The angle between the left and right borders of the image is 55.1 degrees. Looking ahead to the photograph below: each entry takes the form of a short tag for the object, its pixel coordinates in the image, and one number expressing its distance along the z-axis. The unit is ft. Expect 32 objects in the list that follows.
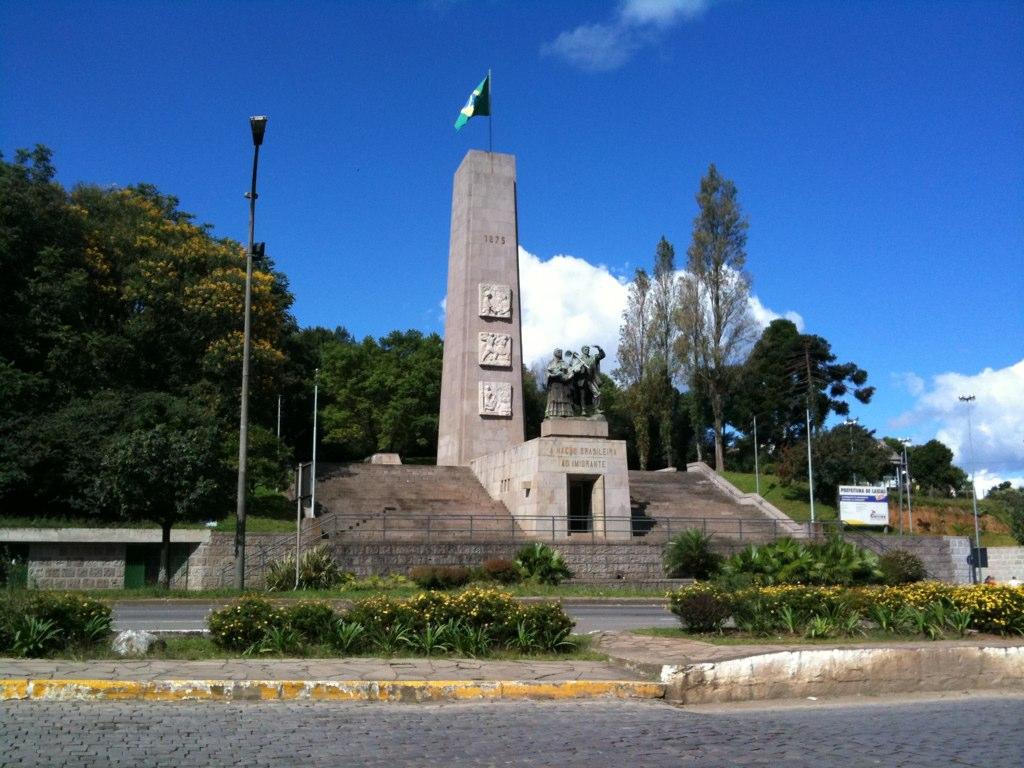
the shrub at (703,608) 38.14
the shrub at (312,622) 32.73
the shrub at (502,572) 74.74
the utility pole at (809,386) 124.16
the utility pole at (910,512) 136.42
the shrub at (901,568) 79.03
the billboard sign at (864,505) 126.82
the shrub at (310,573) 70.44
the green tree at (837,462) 141.90
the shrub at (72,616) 30.99
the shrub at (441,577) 71.77
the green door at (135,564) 82.79
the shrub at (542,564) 77.30
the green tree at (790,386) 196.34
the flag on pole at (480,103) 121.80
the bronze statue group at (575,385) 98.02
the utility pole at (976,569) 95.61
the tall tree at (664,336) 164.35
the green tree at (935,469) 221.46
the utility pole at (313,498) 91.04
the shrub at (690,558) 82.12
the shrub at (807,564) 73.20
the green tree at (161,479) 71.67
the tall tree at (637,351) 164.86
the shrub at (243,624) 31.96
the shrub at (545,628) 34.17
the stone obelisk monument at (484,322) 118.11
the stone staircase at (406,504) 90.63
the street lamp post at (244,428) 64.49
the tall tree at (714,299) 160.25
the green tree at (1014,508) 140.46
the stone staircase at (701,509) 98.99
